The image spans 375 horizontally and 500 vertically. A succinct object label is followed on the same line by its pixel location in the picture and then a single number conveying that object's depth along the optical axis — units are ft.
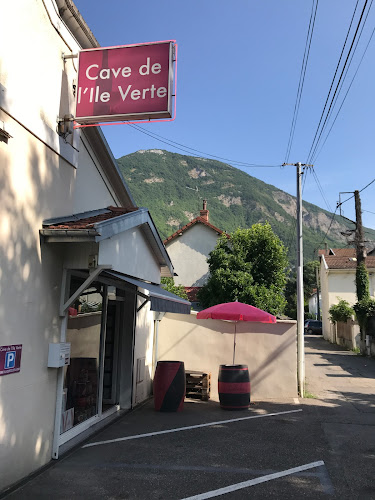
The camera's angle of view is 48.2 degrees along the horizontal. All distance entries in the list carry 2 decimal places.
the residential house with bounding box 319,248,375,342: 103.19
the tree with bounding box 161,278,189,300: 65.16
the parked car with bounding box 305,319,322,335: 134.21
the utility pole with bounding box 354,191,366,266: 76.95
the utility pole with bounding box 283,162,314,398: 34.09
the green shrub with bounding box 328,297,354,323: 86.53
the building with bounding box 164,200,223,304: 90.07
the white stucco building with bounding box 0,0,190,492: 14.88
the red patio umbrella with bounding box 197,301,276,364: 30.30
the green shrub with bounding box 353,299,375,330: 67.40
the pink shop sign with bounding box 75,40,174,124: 18.71
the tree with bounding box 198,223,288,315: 59.57
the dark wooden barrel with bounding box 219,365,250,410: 28.30
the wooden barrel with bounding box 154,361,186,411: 27.43
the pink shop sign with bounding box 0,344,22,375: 14.19
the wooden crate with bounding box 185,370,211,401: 31.53
